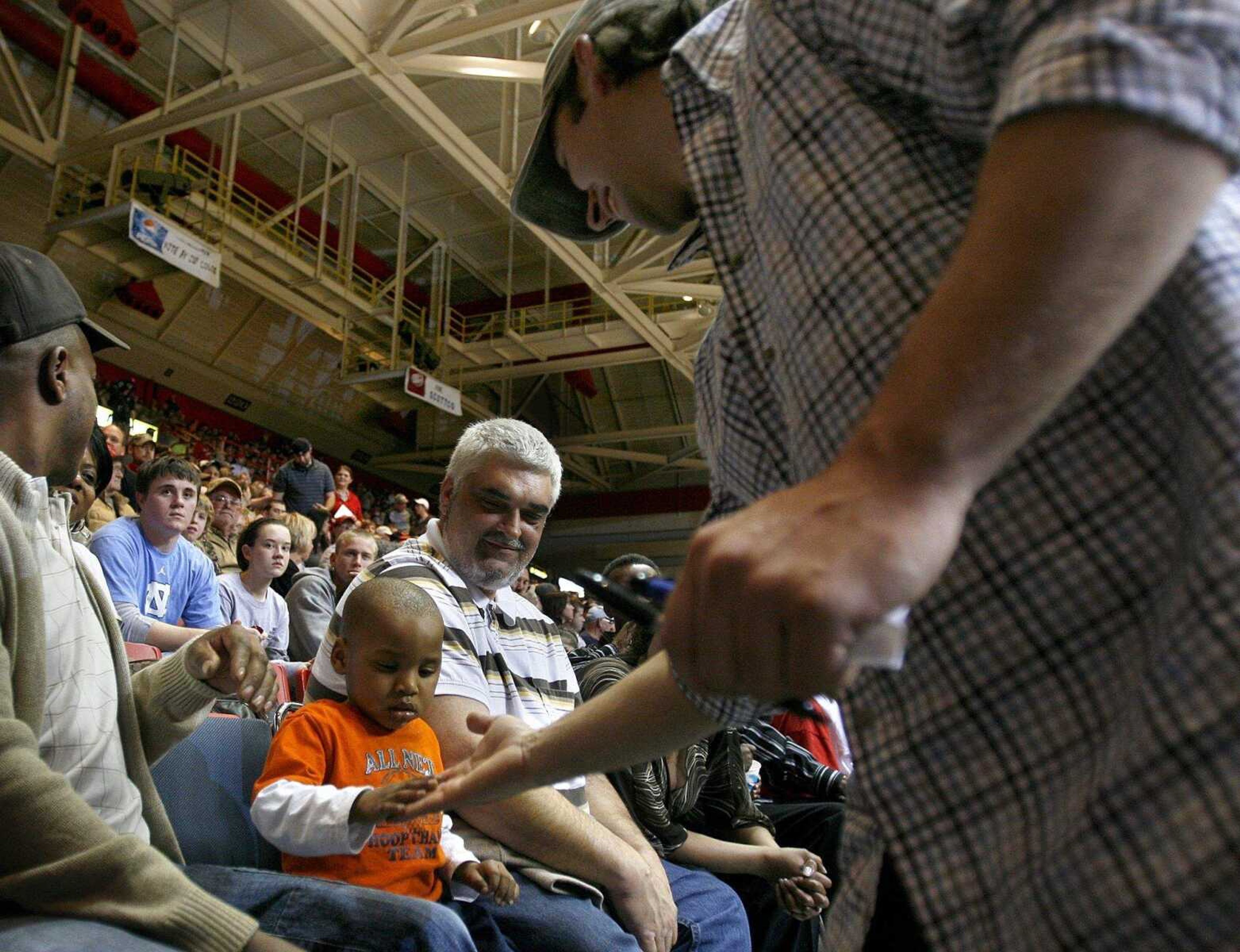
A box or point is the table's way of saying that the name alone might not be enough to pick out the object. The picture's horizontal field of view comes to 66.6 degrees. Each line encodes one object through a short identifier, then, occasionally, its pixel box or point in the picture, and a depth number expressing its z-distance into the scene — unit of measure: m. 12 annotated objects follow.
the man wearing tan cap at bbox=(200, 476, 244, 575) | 6.91
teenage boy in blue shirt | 4.21
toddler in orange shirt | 1.65
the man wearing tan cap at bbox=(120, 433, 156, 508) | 9.38
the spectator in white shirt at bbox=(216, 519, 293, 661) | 5.15
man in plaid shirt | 0.53
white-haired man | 1.98
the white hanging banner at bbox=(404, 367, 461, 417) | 12.81
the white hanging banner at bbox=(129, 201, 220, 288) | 9.10
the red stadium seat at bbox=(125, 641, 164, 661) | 3.09
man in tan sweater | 1.20
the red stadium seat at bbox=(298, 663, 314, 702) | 3.06
